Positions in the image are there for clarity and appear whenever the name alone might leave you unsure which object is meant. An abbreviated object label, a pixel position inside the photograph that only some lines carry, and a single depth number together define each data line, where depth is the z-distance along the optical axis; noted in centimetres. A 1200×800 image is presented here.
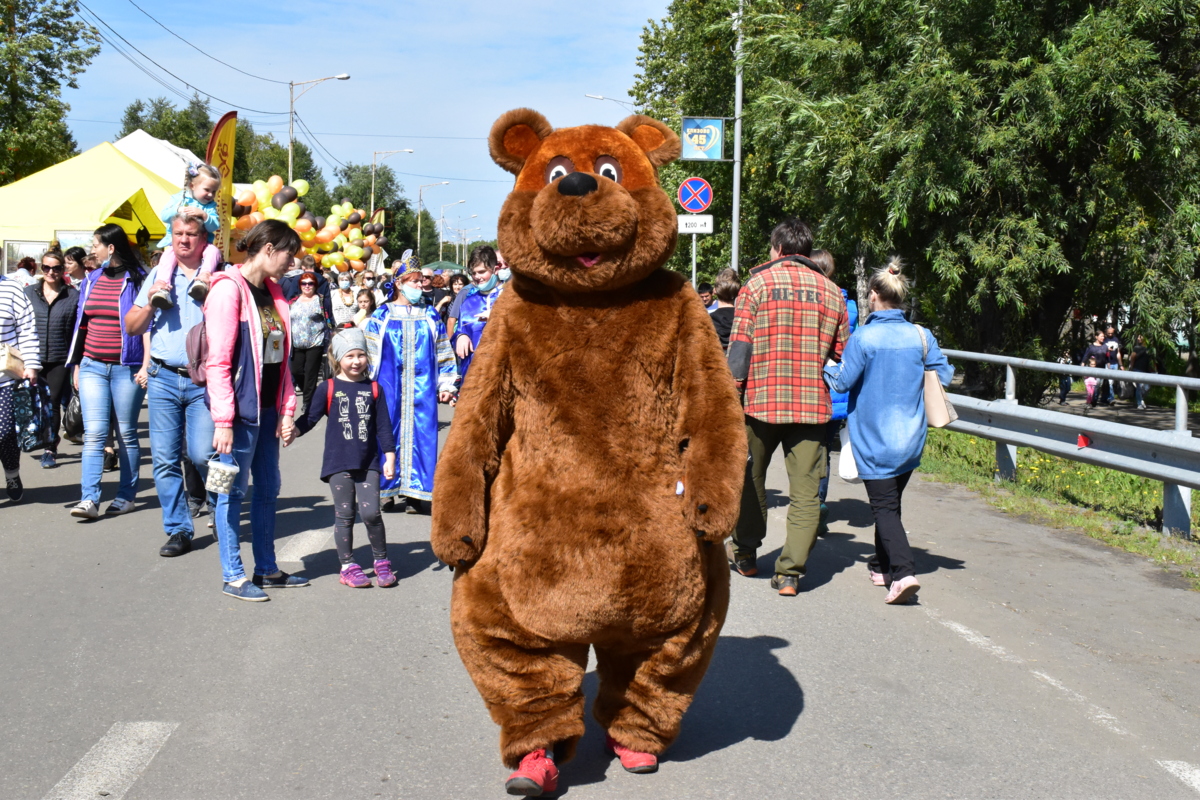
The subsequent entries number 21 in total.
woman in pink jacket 573
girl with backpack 655
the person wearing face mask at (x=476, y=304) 899
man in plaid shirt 643
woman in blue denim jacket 631
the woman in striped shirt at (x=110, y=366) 830
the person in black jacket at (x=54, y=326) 1076
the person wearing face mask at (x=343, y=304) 1706
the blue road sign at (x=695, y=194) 2034
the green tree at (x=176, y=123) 8022
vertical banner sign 855
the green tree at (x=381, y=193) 9412
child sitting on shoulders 647
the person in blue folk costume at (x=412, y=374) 805
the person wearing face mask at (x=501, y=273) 952
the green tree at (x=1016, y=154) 1272
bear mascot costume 346
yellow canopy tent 2139
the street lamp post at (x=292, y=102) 4350
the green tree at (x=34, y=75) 3119
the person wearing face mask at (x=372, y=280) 1957
